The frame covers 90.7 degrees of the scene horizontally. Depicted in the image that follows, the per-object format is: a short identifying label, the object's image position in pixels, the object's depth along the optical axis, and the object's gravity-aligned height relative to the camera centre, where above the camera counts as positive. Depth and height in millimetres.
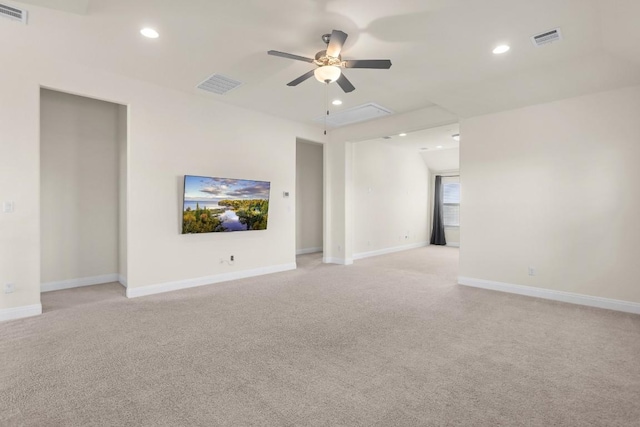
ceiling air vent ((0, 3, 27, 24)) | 2834 +1803
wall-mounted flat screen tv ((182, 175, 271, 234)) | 5027 +83
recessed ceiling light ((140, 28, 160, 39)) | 3213 +1825
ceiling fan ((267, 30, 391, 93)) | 2971 +1469
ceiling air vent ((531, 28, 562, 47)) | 3064 +1720
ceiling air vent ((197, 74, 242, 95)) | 4445 +1850
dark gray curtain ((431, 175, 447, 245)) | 10703 -357
